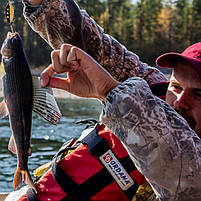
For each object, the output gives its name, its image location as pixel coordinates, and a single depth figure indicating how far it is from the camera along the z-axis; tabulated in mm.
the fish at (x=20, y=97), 1156
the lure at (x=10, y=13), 1136
